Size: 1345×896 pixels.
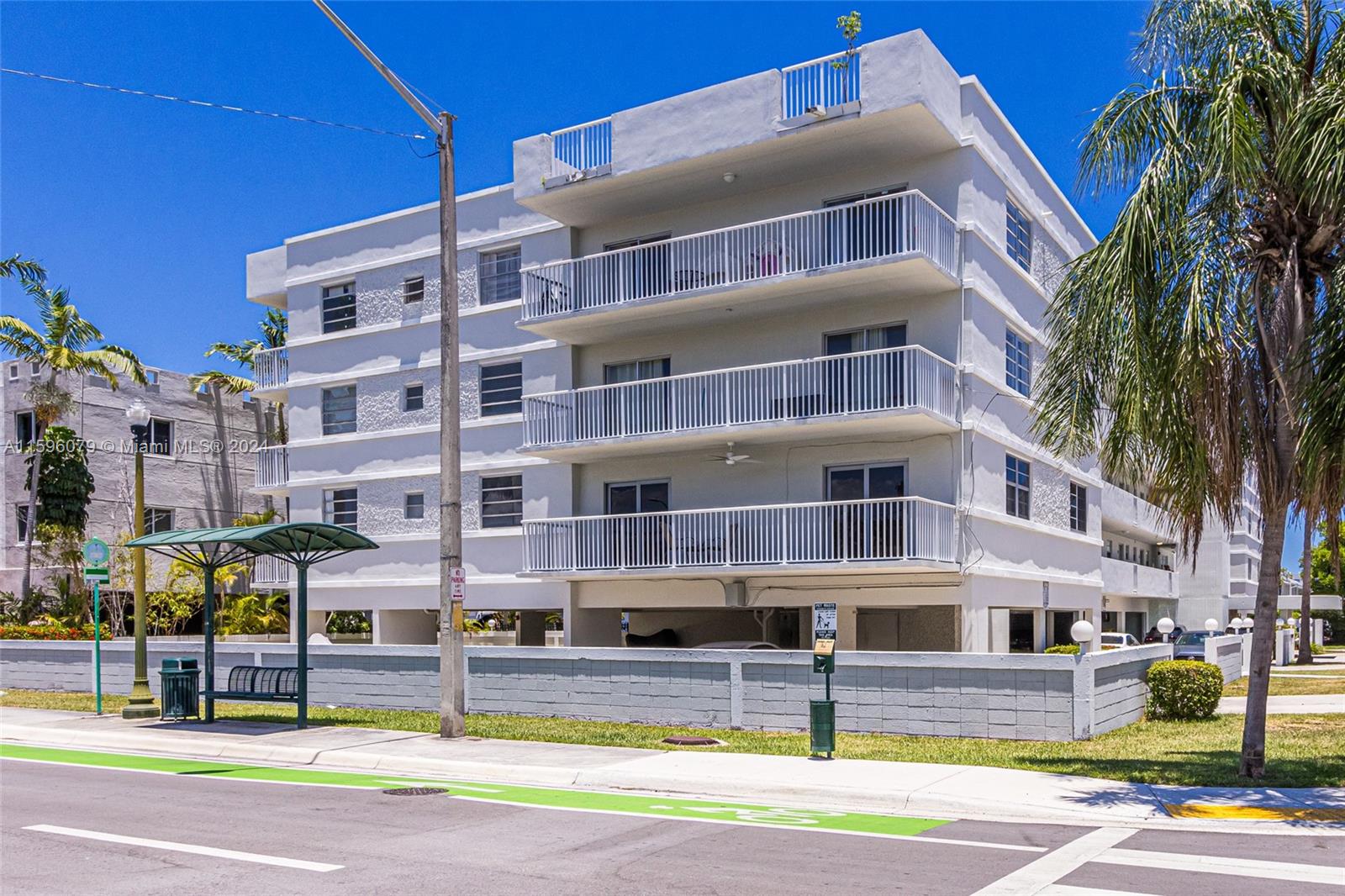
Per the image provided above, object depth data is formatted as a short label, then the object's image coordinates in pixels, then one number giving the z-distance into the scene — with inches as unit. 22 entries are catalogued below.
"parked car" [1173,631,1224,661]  1391.5
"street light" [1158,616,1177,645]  1013.2
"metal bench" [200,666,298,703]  764.6
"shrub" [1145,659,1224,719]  776.9
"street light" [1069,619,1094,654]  680.4
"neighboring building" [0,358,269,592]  1537.9
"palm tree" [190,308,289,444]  1887.3
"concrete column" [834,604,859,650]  981.2
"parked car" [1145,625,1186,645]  1675.9
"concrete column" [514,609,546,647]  1315.2
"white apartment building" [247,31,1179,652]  892.0
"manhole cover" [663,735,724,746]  662.5
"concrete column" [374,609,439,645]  1210.0
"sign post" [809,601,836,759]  583.8
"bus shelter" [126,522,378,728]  725.3
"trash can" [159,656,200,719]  789.2
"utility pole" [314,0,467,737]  700.7
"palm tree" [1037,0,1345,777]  472.4
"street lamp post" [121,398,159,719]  816.9
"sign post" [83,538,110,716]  884.6
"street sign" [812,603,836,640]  620.1
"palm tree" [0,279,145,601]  1488.7
